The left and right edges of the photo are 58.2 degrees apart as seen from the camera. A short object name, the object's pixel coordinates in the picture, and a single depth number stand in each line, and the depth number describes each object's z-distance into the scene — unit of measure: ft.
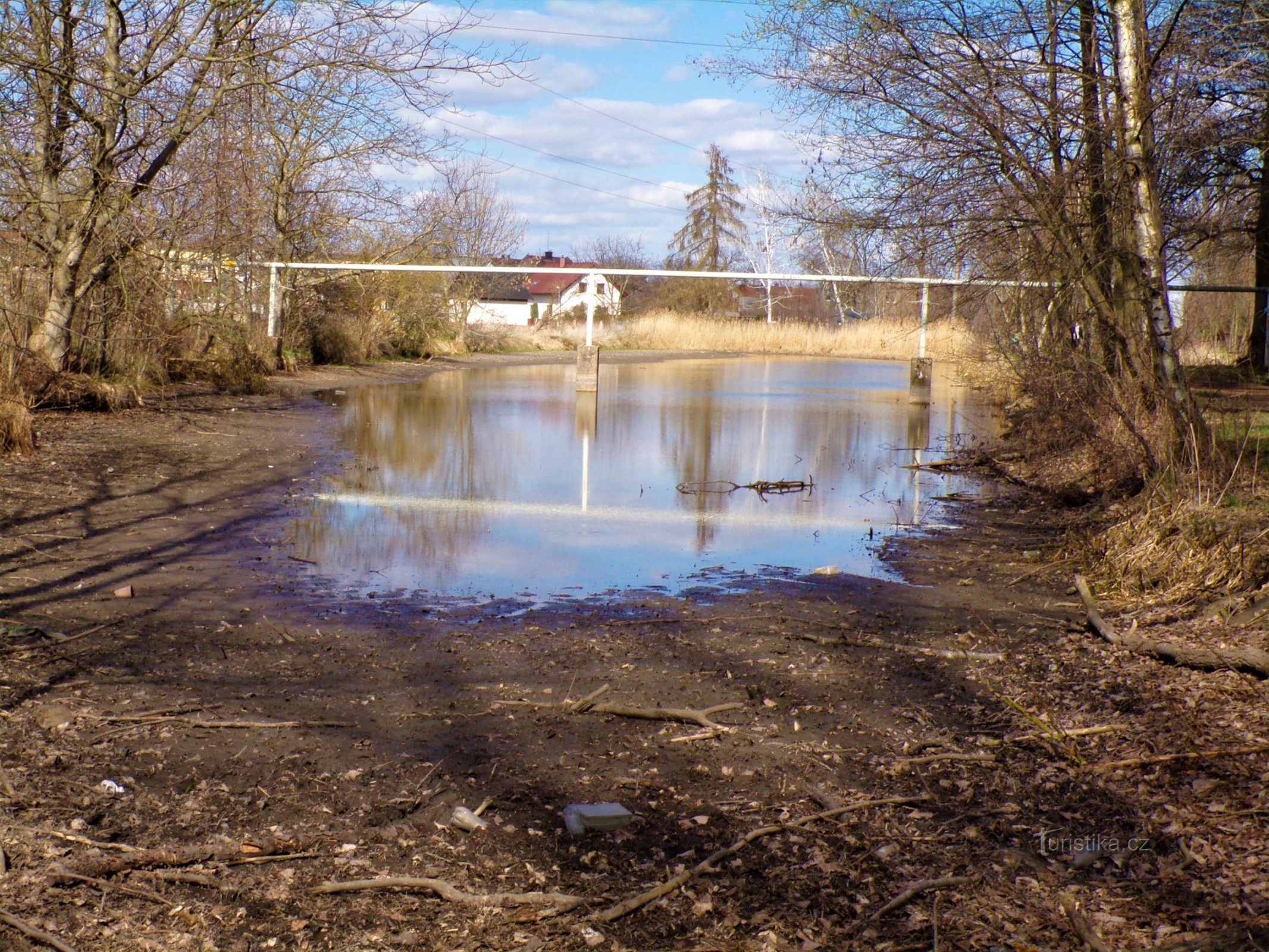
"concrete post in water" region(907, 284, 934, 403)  77.61
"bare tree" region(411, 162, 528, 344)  105.60
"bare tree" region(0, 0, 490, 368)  38.81
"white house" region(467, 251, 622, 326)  215.51
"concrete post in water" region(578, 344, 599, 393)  75.97
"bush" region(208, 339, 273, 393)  64.34
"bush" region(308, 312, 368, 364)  92.73
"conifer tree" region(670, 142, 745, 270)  228.22
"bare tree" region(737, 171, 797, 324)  201.46
